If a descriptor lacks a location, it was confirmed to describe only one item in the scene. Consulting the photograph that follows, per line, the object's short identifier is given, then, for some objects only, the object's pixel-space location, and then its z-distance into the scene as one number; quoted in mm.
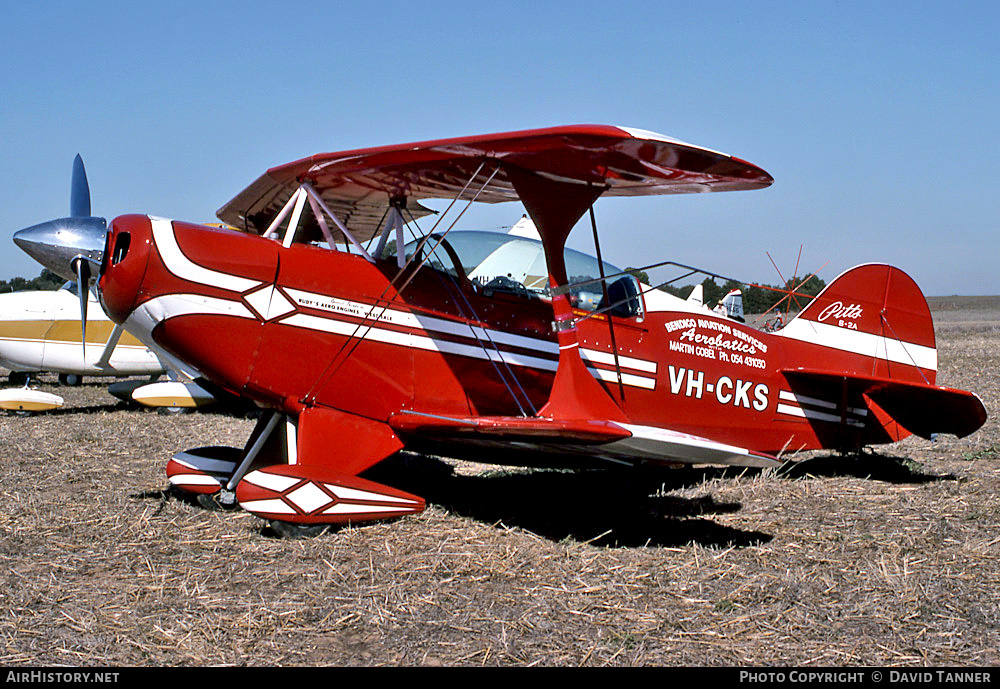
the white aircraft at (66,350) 11312
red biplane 4895
